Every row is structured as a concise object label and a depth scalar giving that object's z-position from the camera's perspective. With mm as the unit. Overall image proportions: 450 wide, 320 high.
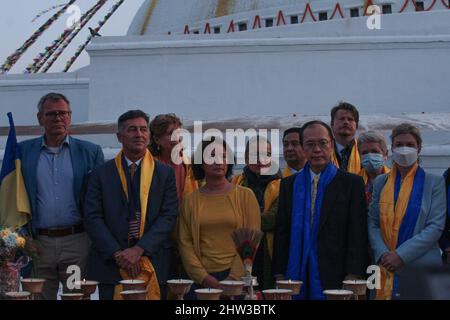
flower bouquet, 5184
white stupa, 12719
